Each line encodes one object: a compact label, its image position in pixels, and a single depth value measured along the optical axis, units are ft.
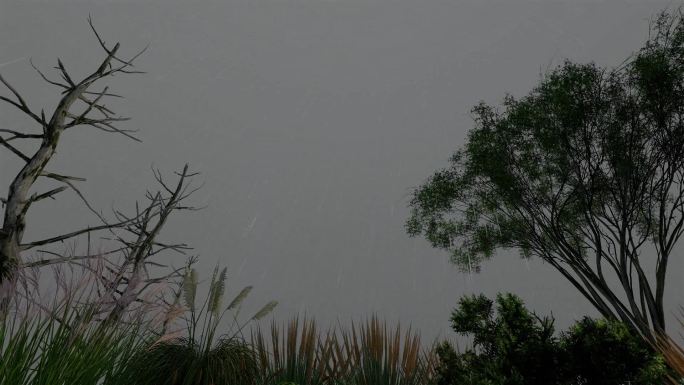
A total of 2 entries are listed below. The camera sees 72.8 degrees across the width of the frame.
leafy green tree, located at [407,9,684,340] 25.41
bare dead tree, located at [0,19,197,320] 6.84
